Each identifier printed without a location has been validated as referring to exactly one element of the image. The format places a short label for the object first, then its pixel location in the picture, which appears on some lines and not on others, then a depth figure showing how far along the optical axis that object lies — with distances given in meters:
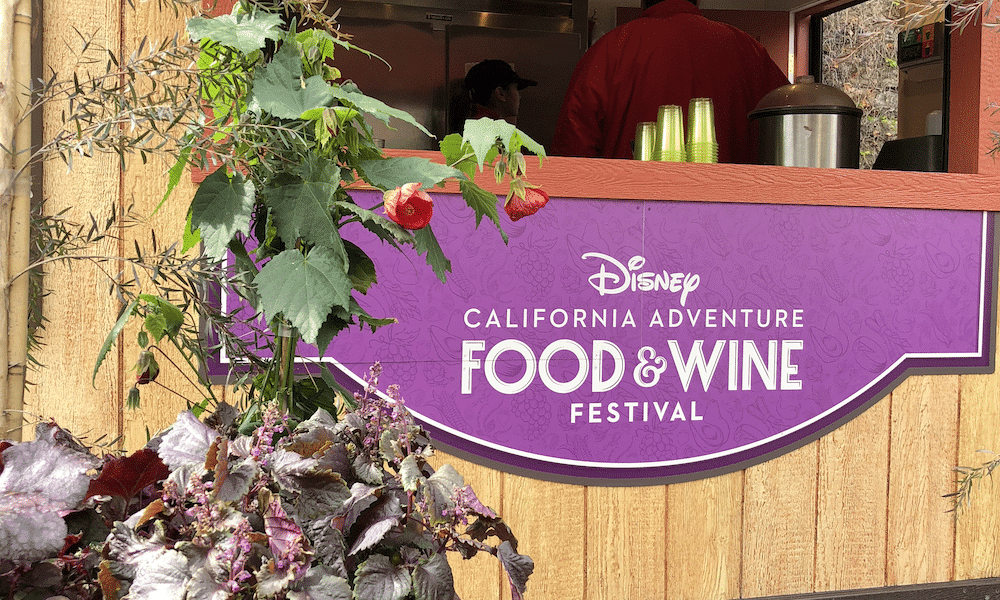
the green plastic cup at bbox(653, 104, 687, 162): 2.25
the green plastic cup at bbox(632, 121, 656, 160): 2.36
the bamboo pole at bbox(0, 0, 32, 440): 0.93
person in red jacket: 3.06
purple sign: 1.97
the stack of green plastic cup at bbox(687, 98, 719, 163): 2.26
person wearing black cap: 4.20
